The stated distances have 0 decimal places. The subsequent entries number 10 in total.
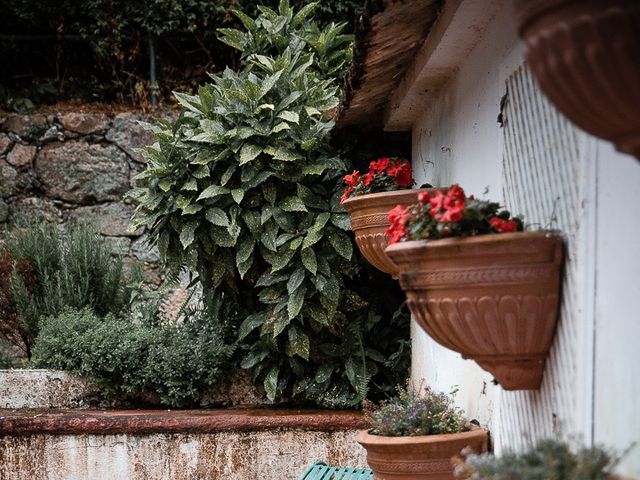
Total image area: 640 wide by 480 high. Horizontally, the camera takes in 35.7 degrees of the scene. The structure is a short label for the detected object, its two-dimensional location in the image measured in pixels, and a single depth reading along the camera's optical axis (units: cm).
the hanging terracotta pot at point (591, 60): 177
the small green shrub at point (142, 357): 625
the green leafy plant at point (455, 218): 288
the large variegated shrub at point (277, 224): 596
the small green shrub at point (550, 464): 216
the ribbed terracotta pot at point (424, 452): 378
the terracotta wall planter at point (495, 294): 279
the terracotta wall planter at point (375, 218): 468
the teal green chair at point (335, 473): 481
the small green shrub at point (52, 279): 730
